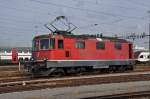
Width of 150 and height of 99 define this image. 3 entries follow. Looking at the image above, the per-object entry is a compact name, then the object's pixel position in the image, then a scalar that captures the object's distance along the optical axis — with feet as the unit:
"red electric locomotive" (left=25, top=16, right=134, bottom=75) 93.66
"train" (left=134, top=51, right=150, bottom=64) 224.49
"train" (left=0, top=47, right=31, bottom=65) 209.56
